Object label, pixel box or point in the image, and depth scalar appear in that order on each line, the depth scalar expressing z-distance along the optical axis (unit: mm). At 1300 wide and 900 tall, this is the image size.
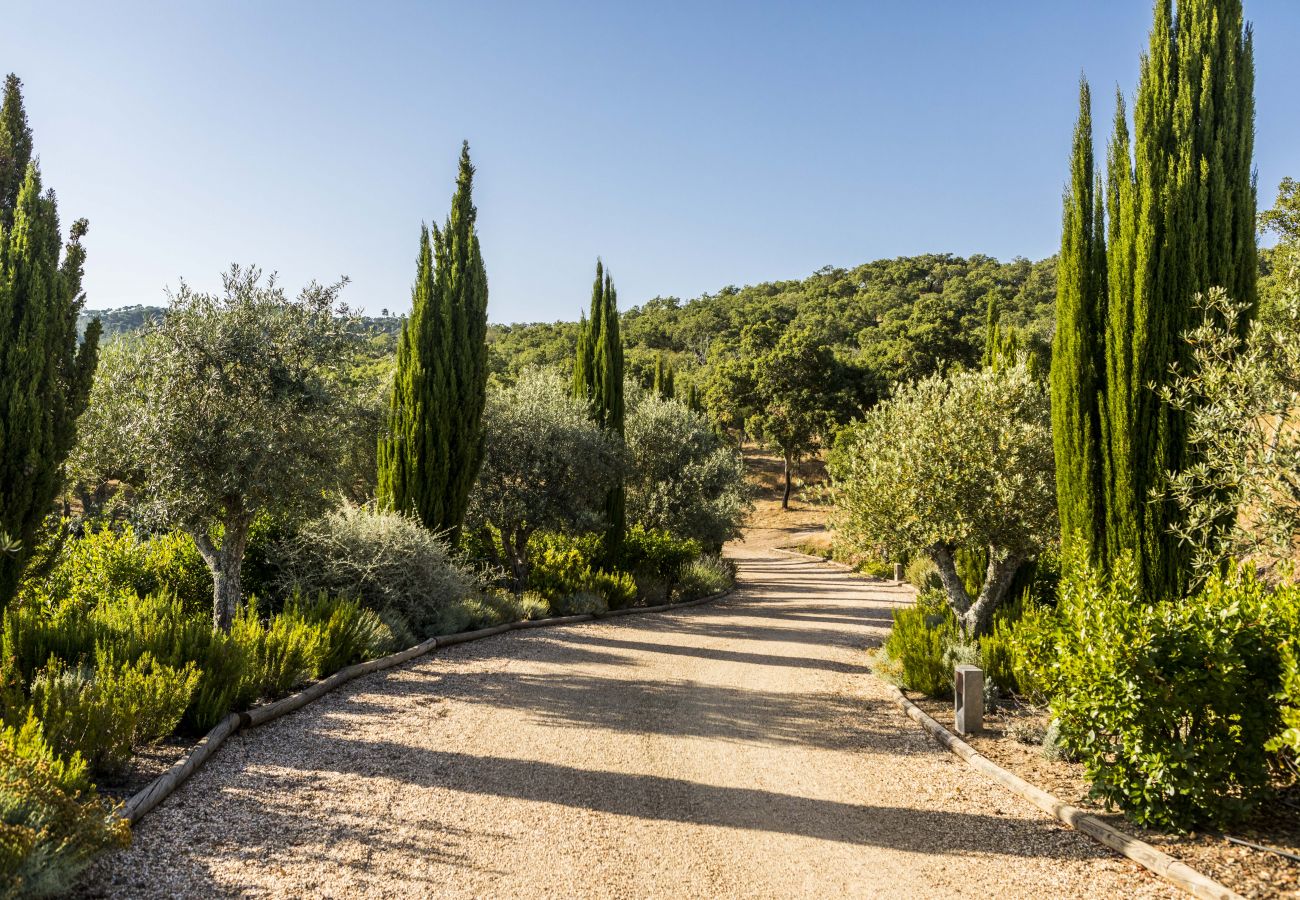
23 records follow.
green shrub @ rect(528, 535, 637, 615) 16078
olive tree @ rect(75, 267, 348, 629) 9086
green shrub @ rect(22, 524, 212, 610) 11008
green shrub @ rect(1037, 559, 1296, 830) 5152
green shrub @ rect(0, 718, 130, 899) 3617
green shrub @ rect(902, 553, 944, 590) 19219
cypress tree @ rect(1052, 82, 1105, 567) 9172
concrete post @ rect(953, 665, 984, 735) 7965
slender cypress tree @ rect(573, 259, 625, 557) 21094
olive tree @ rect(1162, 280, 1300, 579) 5246
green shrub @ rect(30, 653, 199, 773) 5219
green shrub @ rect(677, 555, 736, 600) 20297
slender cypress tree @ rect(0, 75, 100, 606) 7516
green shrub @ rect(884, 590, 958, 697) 9578
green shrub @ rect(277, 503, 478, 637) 11266
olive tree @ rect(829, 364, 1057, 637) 10211
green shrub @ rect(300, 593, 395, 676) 8992
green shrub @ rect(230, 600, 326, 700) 7668
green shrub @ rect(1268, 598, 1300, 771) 4418
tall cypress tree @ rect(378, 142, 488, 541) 14609
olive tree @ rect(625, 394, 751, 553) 22859
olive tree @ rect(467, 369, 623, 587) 15820
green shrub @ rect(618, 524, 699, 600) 19469
